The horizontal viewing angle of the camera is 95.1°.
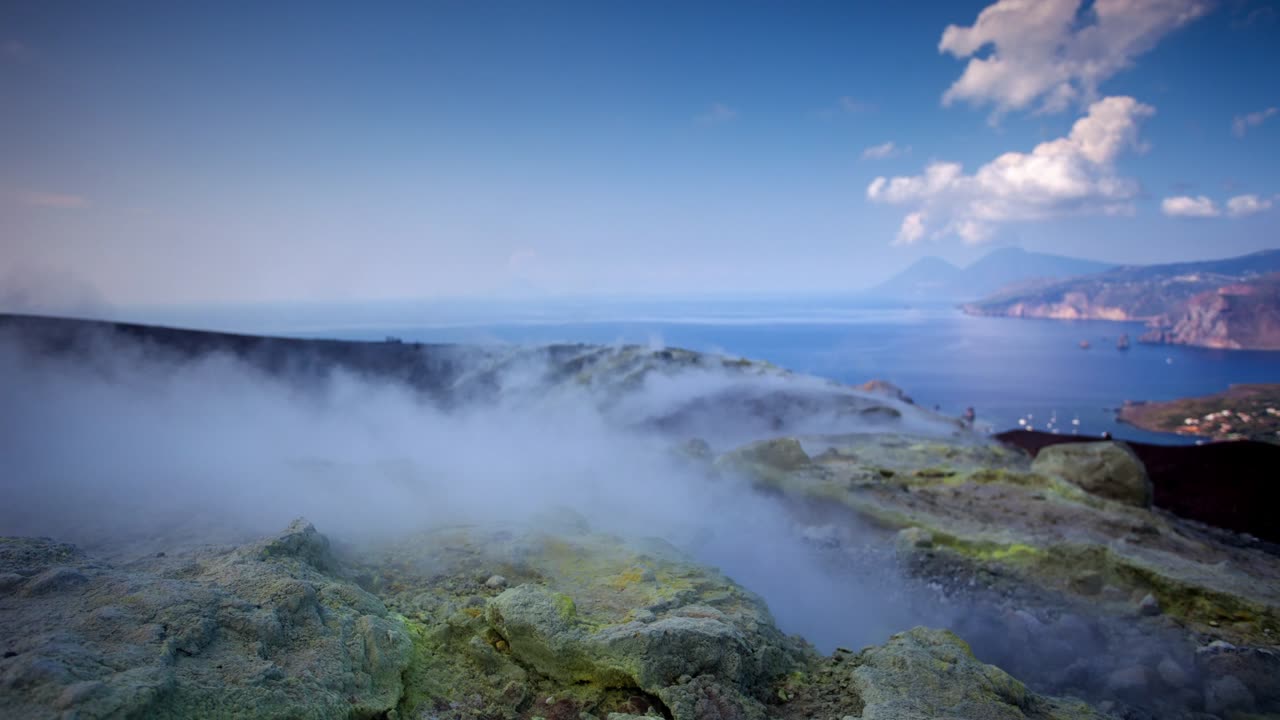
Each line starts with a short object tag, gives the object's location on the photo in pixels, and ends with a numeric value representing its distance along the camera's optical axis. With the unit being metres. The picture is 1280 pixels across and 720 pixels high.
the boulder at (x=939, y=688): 2.53
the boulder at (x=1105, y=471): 8.78
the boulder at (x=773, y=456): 8.66
